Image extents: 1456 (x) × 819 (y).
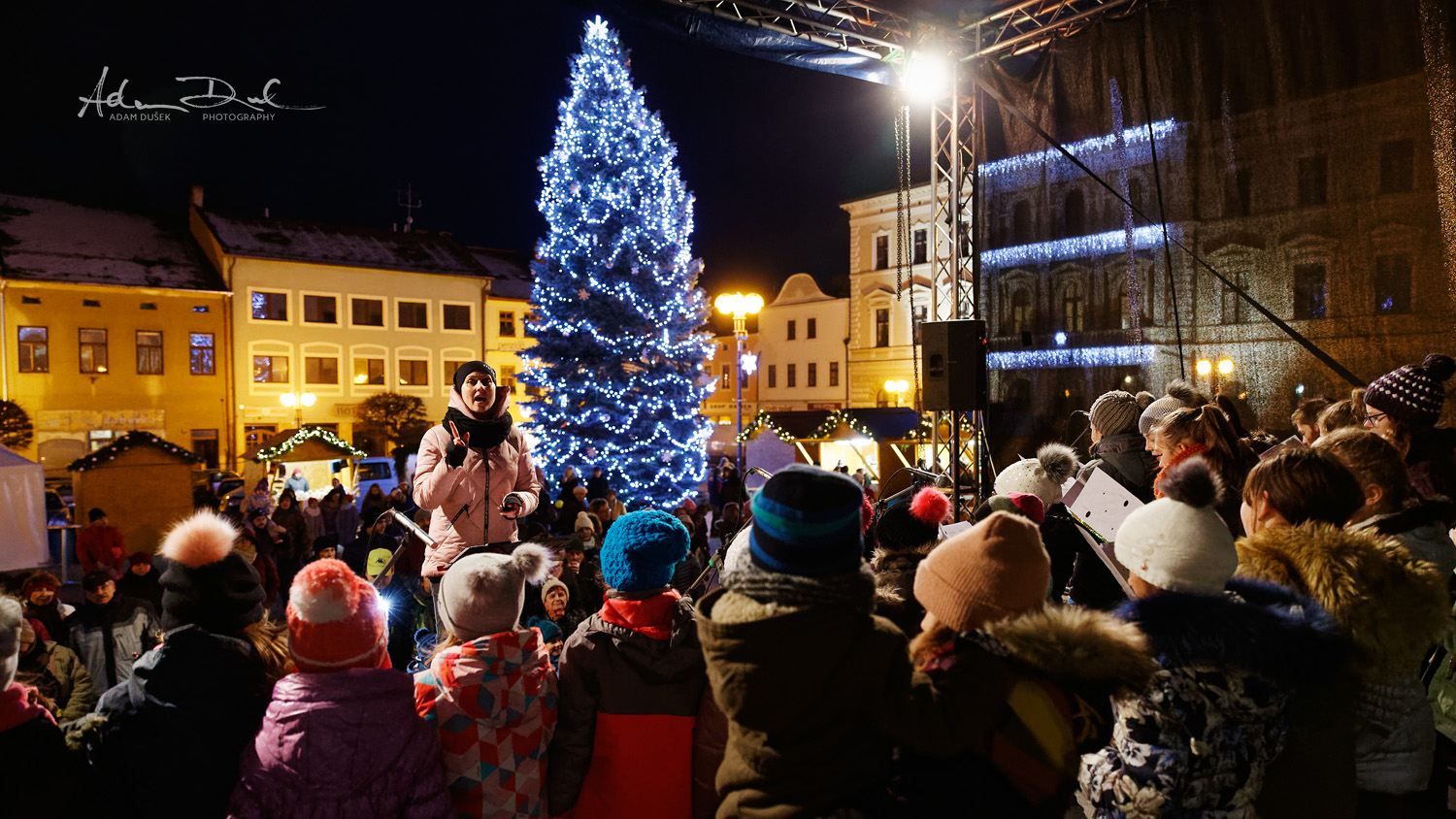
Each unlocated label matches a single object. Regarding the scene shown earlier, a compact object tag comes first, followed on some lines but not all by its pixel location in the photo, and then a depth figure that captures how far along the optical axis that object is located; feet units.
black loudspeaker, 22.08
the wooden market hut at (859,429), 47.88
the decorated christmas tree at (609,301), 55.67
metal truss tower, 27.86
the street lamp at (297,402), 94.48
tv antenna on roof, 122.62
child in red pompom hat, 7.50
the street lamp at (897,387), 94.73
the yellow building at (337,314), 99.45
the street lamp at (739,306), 46.29
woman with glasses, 12.98
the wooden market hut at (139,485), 39.68
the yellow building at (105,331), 88.07
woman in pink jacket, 14.30
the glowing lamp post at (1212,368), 25.11
